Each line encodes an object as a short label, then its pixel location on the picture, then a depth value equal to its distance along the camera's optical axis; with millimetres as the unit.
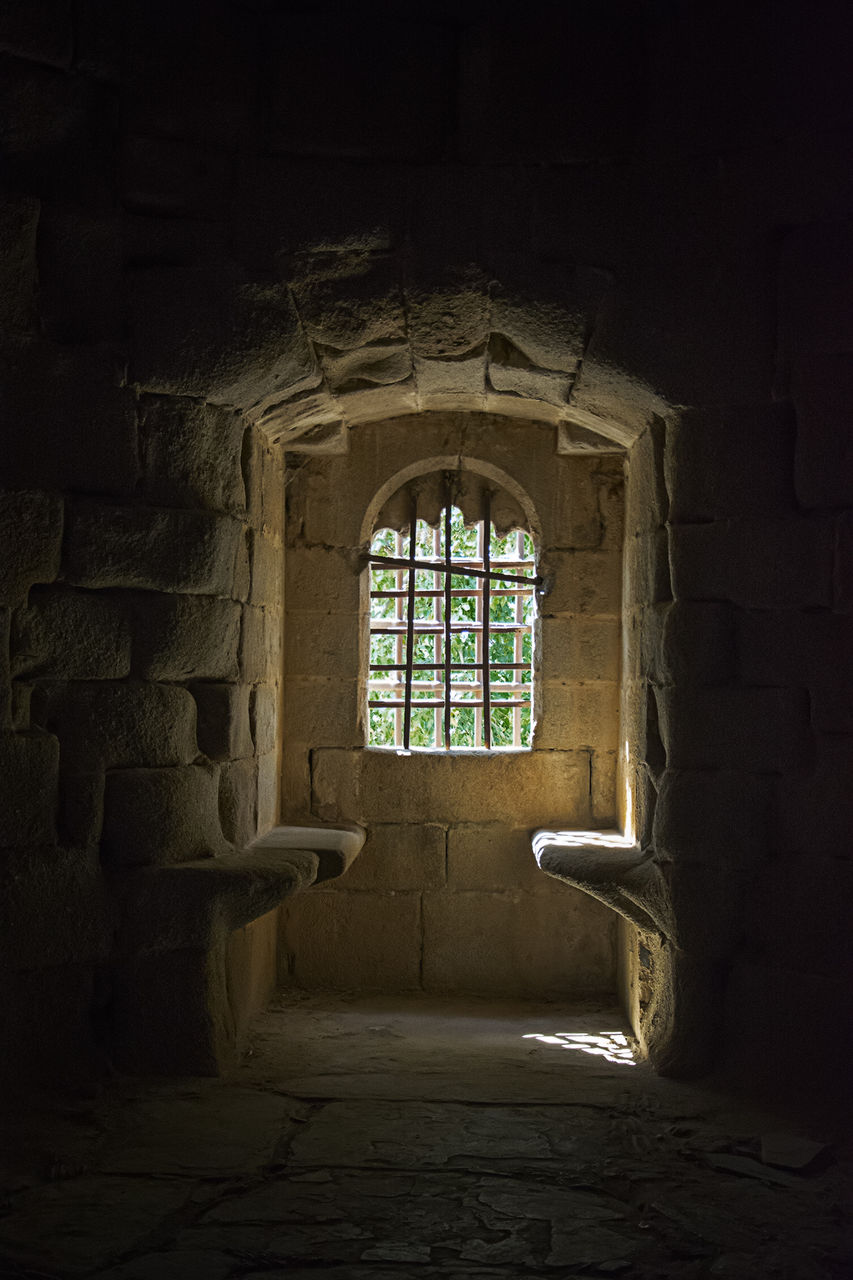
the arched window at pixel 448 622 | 5461
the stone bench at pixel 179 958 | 3672
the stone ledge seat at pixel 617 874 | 3816
